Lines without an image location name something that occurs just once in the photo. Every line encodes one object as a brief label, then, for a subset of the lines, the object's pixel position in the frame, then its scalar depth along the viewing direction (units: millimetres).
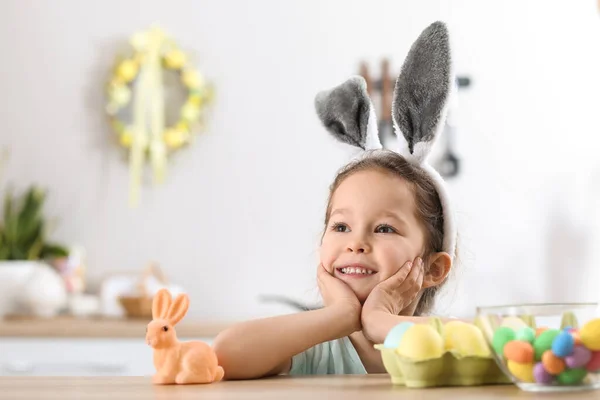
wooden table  849
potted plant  2853
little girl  1135
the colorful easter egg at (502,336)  869
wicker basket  2668
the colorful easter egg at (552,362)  853
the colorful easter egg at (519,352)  859
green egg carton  910
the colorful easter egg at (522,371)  860
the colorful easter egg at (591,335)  854
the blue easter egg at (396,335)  945
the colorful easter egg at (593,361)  858
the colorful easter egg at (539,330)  866
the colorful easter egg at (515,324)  869
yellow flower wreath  3328
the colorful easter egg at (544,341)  856
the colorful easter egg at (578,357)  854
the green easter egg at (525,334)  867
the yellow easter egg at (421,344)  909
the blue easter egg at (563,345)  851
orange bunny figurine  996
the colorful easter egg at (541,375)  855
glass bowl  855
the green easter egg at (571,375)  858
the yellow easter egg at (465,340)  913
